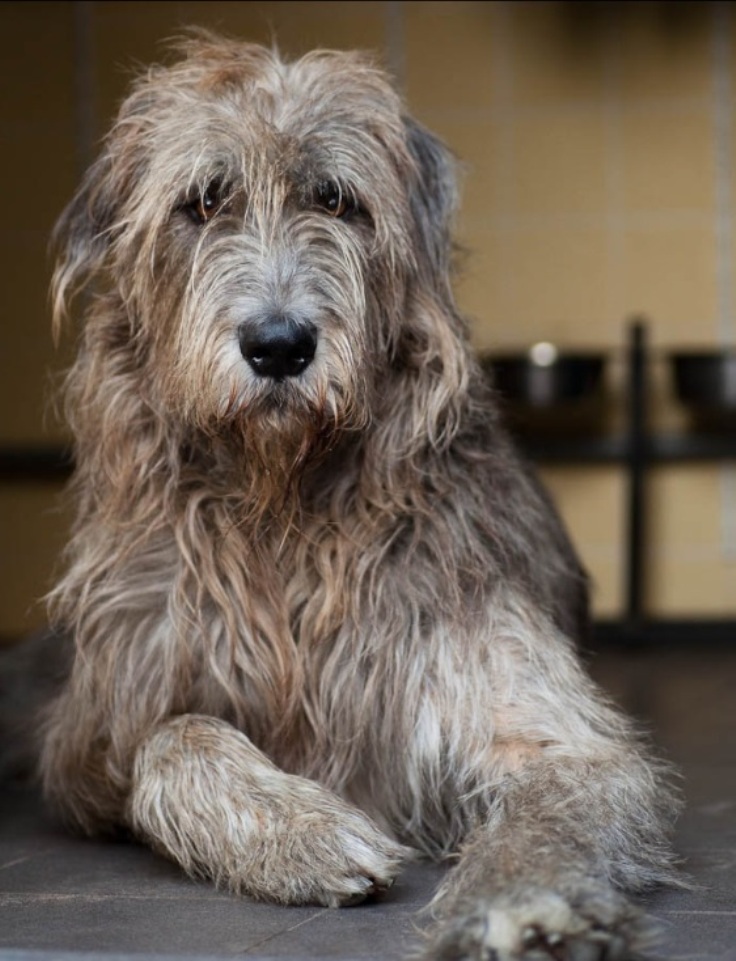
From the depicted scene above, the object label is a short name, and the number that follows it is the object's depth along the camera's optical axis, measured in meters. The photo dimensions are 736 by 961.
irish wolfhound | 3.04
